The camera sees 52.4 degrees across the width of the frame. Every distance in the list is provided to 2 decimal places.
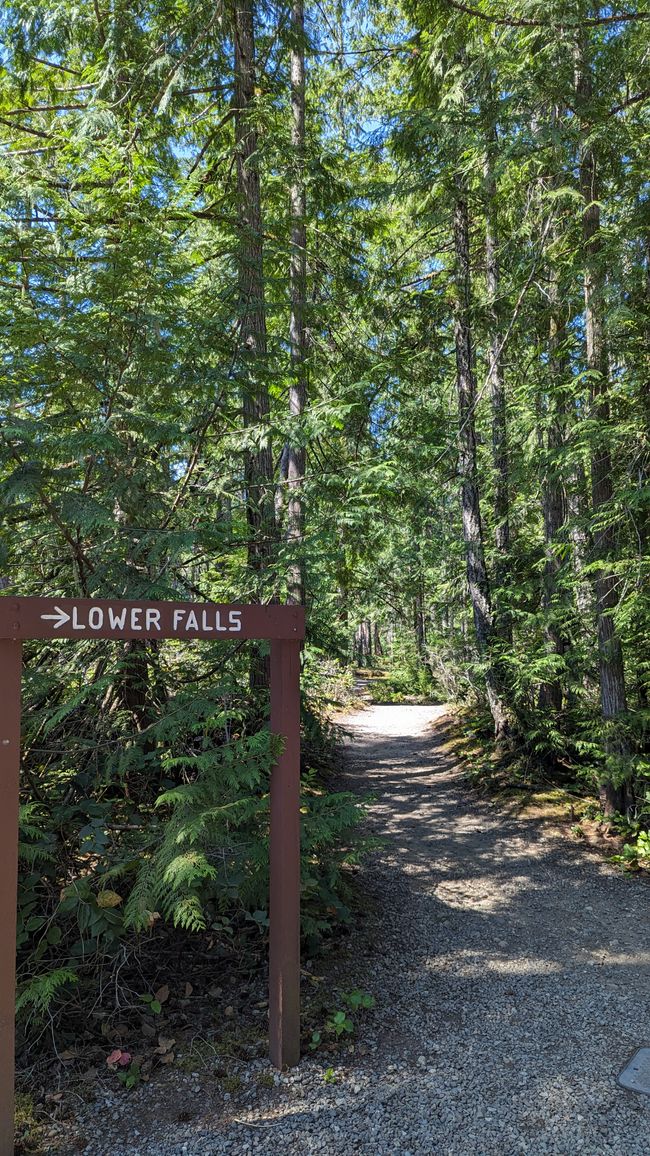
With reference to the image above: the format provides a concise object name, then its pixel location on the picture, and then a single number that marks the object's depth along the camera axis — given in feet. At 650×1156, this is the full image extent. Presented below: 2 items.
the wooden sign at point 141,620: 8.70
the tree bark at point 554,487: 22.48
